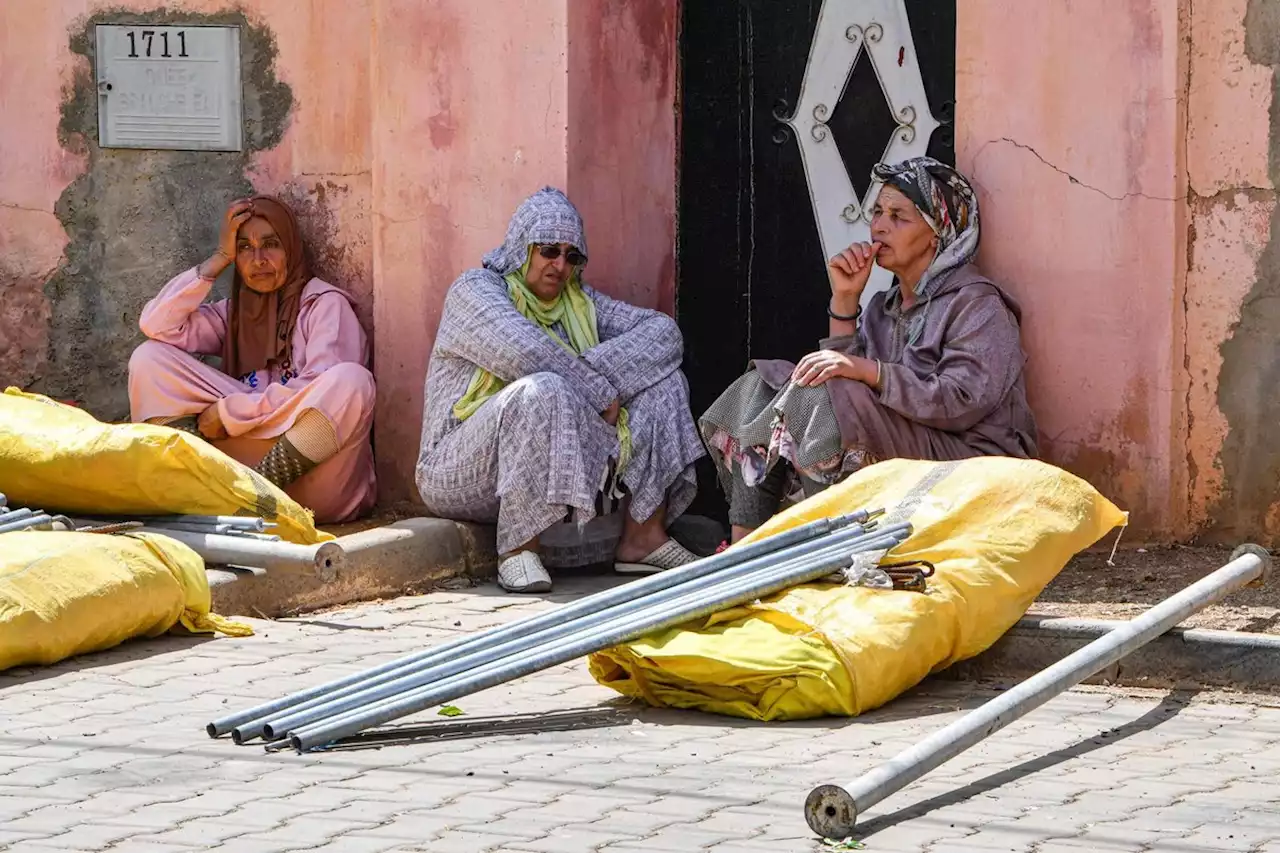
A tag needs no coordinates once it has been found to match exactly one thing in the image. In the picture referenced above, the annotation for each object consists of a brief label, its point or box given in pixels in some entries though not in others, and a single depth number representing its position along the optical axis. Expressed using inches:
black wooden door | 596.4
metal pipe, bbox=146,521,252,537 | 492.7
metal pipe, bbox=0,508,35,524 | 464.8
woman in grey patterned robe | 534.3
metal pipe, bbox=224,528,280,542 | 492.7
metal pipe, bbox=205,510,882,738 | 360.5
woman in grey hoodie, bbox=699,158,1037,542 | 499.2
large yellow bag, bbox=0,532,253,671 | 409.1
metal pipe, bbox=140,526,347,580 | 469.7
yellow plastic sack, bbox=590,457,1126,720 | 383.9
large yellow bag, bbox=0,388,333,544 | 498.0
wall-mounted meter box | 618.2
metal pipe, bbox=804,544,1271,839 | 295.1
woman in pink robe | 569.9
